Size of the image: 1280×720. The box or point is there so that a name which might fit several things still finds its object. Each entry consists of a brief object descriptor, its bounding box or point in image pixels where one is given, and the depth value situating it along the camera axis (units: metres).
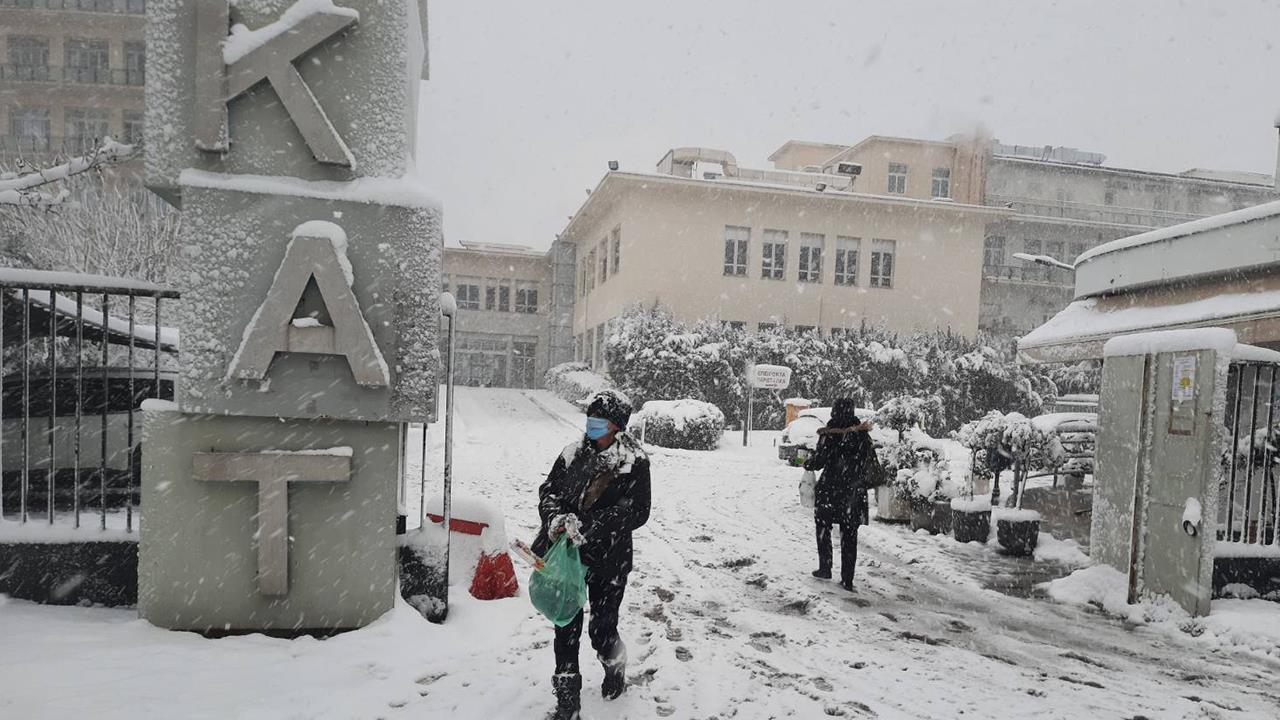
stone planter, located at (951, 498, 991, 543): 9.31
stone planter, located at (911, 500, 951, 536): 9.71
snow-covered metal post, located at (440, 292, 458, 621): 5.36
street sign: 18.91
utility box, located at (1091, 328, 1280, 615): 6.32
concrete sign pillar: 4.69
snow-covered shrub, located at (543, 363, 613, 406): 25.62
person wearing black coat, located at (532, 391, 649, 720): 4.08
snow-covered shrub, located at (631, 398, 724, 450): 17.94
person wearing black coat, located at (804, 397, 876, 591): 7.01
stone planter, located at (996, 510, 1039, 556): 8.76
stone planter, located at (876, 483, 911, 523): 10.34
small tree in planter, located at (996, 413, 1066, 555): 10.09
